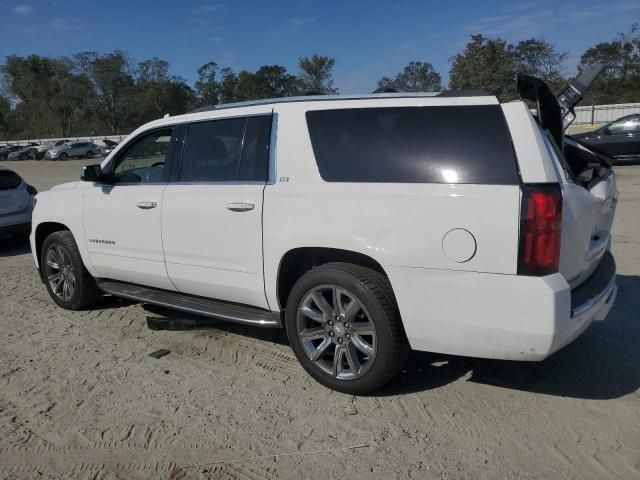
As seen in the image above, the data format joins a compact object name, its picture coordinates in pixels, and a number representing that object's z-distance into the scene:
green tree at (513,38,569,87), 49.00
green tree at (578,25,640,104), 51.97
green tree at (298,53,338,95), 81.12
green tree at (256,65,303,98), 85.94
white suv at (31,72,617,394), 2.85
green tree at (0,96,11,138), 86.31
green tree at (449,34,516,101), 46.41
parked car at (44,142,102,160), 47.12
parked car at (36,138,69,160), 50.16
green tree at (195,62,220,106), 86.25
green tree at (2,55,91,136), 82.06
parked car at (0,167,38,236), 8.54
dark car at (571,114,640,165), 15.80
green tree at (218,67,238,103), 86.69
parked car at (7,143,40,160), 51.75
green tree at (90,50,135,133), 82.69
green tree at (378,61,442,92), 71.96
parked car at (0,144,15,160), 53.22
